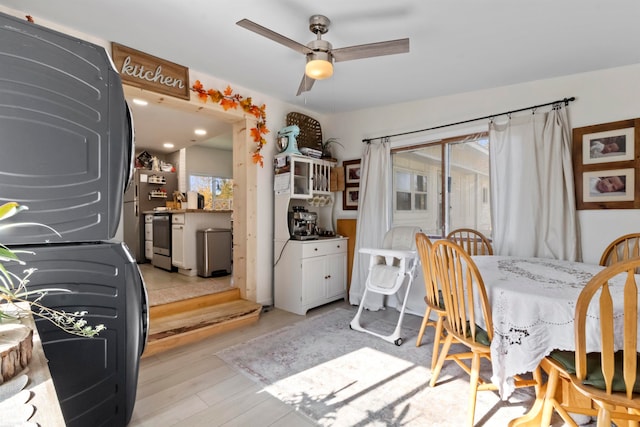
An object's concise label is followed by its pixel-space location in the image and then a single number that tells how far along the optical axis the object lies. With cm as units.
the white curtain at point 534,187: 269
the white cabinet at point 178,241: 452
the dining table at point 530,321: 132
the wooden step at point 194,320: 256
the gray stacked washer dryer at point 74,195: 117
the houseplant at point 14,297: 67
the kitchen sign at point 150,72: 243
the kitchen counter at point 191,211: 442
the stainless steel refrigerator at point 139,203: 575
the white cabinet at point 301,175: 353
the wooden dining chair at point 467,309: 155
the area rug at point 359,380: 176
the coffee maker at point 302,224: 360
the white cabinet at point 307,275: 344
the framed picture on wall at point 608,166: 251
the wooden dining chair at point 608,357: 107
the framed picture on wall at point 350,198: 407
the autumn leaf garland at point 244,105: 297
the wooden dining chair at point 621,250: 215
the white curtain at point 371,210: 374
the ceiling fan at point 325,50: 190
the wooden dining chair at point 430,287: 200
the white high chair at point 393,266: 279
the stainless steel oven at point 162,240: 491
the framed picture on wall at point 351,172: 405
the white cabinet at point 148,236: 551
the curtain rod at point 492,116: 275
